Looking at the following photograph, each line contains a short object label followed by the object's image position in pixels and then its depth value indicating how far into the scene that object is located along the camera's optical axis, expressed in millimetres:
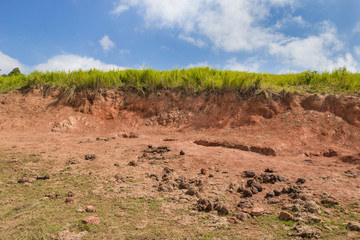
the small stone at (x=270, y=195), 2716
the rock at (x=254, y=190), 2803
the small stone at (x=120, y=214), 2297
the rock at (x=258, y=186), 2873
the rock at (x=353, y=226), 2053
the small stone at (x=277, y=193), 2758
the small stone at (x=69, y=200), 2586
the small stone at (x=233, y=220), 2178
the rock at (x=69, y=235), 1956
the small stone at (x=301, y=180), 3059
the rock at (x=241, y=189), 2816
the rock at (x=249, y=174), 3275
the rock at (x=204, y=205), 2389
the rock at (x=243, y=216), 2213
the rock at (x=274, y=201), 2594
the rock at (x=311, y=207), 2348
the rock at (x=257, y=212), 2307
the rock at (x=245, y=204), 2469
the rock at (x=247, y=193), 2705
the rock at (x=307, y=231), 1961
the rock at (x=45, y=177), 3408
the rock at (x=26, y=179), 3309
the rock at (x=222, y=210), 2324
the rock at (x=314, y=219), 2174
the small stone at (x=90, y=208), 2385
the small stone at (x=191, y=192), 2756
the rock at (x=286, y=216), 2225
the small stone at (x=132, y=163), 3742
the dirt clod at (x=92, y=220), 2141
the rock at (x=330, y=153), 4818
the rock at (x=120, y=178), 3209
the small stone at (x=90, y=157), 4082
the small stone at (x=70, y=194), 2748
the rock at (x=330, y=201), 2508
